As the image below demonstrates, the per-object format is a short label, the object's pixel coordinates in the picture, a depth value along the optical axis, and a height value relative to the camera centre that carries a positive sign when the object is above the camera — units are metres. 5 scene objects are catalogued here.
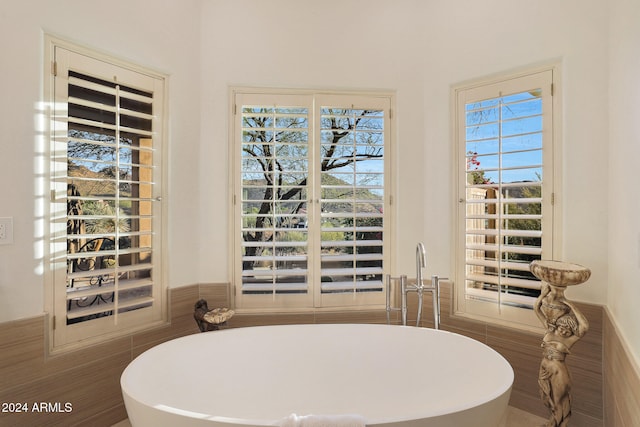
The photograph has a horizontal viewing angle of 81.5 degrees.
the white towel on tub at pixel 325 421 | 1.24 -0.70
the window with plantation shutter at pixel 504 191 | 2.30 +0.15
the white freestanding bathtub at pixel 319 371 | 1.82 -0.84
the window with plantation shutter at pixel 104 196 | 1.96 +0.10
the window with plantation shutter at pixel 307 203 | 2.70 +0.08
